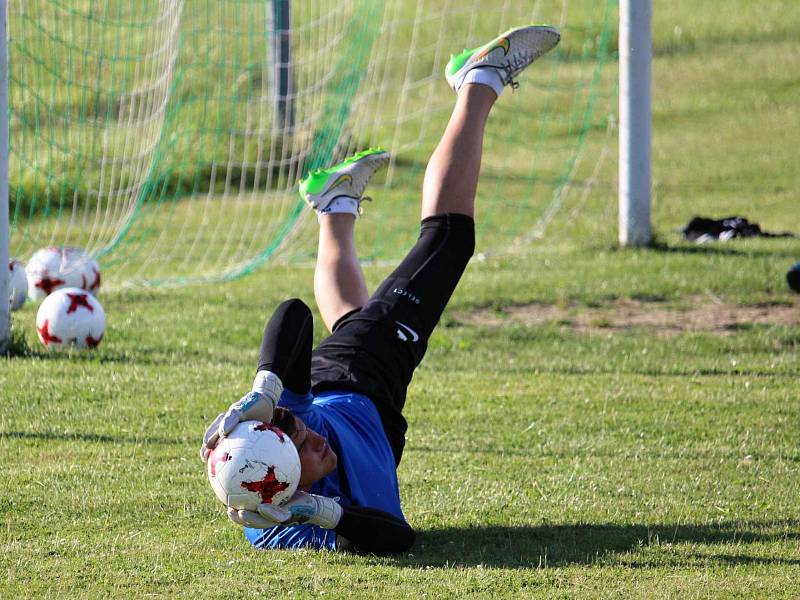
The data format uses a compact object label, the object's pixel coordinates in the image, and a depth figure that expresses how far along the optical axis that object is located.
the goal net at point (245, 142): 24.11
